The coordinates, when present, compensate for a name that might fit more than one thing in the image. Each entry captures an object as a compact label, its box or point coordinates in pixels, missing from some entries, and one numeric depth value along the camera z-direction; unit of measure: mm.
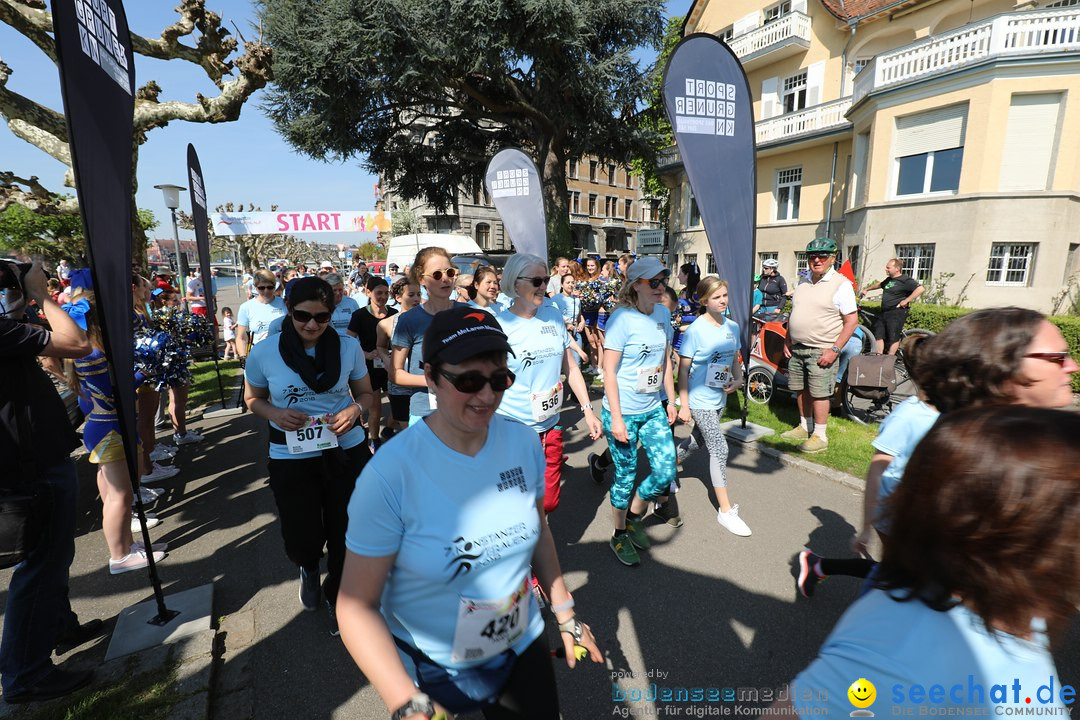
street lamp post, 10633
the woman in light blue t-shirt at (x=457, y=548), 1395
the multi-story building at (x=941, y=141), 13172
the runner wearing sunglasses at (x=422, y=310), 3998
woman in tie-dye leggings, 3553
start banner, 17531
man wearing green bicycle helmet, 5418
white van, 20600
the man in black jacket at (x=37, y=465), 2289
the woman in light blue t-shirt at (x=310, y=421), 2842
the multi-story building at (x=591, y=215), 46438
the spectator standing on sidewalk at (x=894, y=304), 9203
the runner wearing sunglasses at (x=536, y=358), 3273
